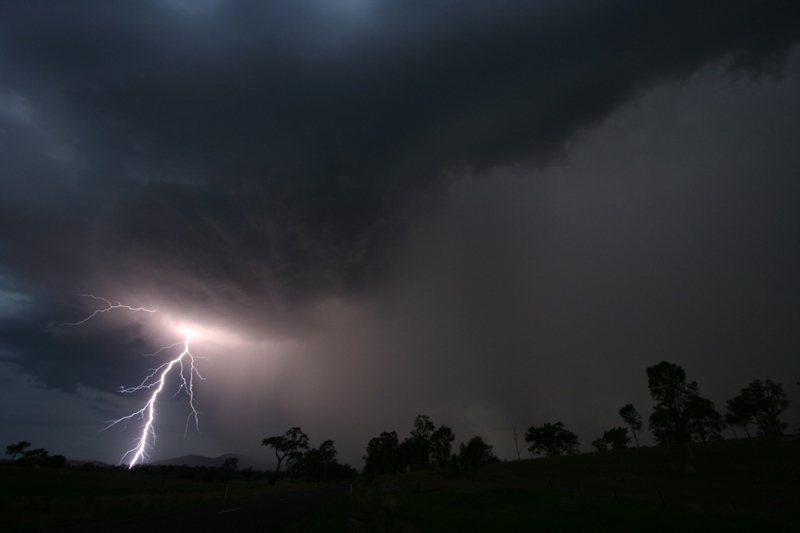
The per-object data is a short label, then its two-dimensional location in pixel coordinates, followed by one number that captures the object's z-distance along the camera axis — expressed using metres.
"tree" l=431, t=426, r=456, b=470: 115.44
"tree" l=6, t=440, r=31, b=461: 103.88
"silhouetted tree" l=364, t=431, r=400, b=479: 161.75
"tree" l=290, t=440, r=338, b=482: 137.80
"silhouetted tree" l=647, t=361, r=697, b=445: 67.94
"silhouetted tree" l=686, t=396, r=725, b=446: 68.38
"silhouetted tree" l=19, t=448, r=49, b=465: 100.12
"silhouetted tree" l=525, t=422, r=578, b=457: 148.75
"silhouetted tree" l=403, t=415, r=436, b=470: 137.75
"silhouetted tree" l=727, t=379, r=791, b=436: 123.75
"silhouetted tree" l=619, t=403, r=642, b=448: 129.38
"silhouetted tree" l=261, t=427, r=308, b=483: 112.75
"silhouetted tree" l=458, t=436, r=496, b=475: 85.44
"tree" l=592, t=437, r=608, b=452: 160.32
